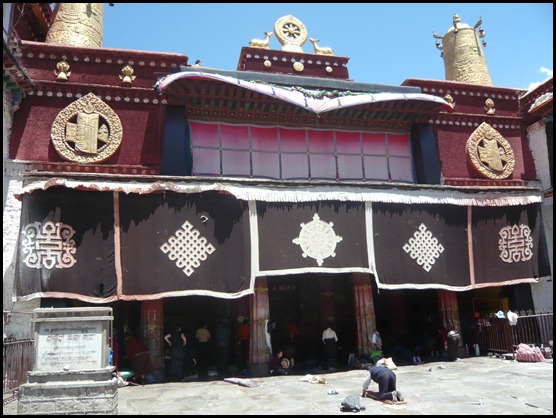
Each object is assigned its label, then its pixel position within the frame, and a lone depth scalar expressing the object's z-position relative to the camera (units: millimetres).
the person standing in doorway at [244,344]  12102
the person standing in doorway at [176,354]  10984
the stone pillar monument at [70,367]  6770
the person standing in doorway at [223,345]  11838
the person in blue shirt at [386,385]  7605
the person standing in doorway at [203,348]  12258
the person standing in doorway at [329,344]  12353
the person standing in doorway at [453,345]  12477
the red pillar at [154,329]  10680
